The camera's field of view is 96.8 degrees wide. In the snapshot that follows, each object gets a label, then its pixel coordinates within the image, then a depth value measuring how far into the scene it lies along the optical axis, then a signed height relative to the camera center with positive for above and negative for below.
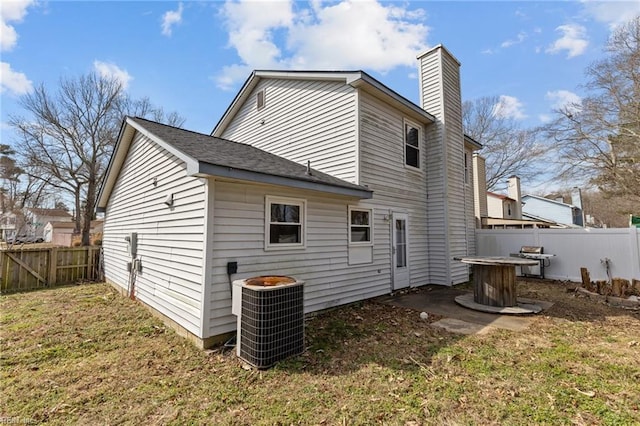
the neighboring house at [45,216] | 37.47 +2.78
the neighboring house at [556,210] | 28.28 +2.18
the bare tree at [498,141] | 24.95 +7.99
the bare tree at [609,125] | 13.67 +5.64
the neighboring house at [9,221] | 26.55 +1.21
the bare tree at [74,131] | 21.05 +7.84
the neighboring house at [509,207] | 18.81 +1.93
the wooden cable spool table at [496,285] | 6.07 -1.21
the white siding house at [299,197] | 4.60 +0.77
